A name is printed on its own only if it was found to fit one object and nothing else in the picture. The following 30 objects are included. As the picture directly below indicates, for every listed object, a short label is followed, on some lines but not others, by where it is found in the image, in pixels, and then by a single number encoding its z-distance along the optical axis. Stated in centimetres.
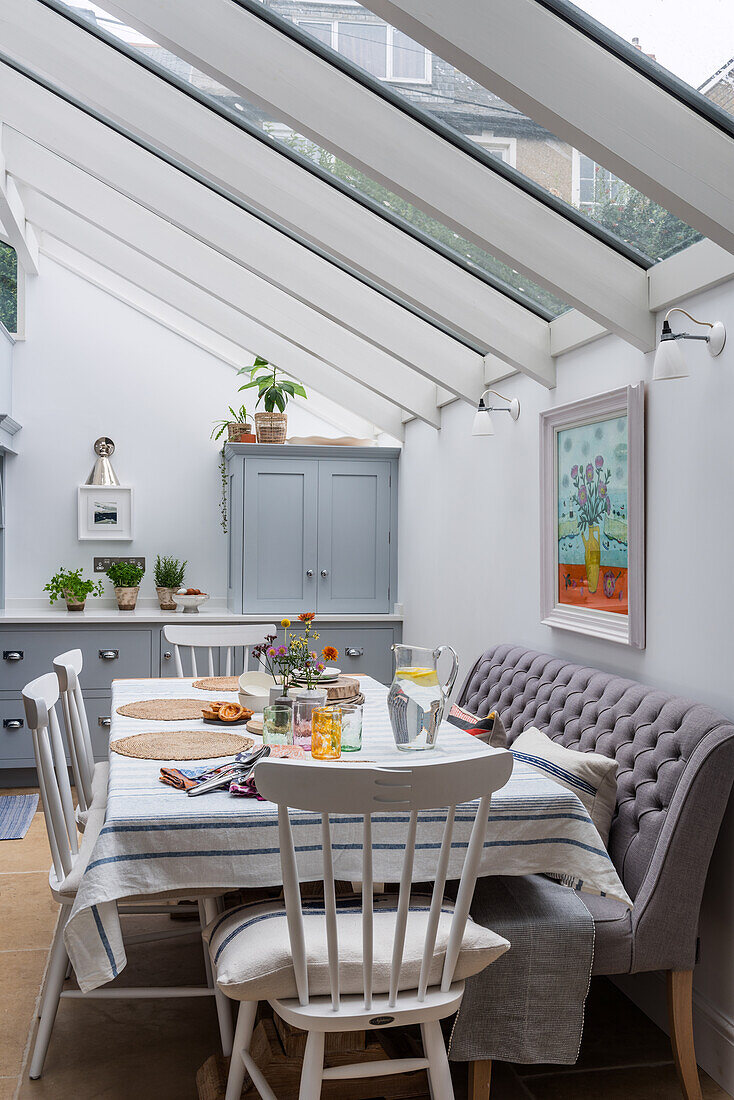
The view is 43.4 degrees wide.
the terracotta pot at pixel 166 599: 582
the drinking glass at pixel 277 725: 238
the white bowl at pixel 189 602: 566
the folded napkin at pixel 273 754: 198
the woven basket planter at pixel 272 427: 554
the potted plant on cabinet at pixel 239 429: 569
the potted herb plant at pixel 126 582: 566
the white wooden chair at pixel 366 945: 158
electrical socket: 595
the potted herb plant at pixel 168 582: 582
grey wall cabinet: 555
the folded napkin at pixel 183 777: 203
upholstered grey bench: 217
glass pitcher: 233
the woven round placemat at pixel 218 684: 331
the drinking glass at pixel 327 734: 222
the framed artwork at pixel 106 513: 593
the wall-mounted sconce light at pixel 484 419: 361
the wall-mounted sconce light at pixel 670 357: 226
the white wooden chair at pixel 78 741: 274
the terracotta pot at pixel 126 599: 566
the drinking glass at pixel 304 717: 238
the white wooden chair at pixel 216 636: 399
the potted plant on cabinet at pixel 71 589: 559
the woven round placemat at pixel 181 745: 231
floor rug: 427
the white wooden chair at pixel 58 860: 224
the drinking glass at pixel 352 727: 230
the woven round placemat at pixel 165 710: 280
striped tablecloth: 175
